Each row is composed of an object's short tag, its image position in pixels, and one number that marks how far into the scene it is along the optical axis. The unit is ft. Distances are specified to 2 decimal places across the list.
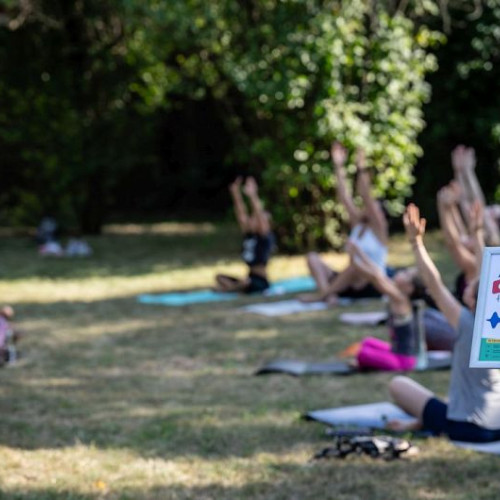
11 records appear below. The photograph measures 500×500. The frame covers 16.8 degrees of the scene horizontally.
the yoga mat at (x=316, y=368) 37.06
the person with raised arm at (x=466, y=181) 46.02
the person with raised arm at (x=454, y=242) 36.18
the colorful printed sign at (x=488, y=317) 15.74
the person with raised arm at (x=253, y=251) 58.77
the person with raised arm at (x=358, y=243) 50.80
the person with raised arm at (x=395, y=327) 37.08
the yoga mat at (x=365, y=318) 47.78
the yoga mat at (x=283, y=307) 51.64
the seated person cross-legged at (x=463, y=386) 26.18
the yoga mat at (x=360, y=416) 29.67
